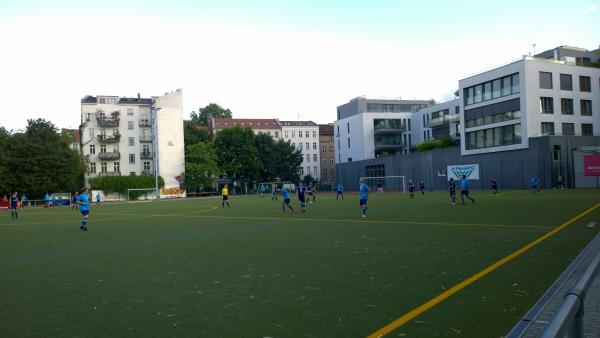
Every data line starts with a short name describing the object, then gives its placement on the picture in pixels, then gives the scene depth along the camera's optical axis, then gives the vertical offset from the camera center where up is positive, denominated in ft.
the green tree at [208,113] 401.29 +61.18
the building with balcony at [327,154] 408.67 +22.50
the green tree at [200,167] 265.54 +9.29
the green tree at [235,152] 287.69 +19.28
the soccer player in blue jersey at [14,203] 108.37 -3.25
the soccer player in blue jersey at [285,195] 88.22 -2.92
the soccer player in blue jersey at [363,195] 75.20 -2.86
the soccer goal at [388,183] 241.35 -3.32
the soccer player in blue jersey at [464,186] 97.01 -2.55
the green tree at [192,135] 303.89 +32.71
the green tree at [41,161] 208.85 +12.70
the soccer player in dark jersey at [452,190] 98.32 -3.29
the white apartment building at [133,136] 263.08 +28.79
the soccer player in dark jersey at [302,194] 93.49 -2.92
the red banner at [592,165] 158.75 +1.74
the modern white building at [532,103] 177.27 +28.07
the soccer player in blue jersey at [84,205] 67.93 -2.70
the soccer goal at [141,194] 241.18 -4.71
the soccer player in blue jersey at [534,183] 137.39 -3.34
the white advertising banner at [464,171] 196.03 +1.56
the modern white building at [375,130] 297.33 +31.32
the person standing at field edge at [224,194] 127.52 -3.28
